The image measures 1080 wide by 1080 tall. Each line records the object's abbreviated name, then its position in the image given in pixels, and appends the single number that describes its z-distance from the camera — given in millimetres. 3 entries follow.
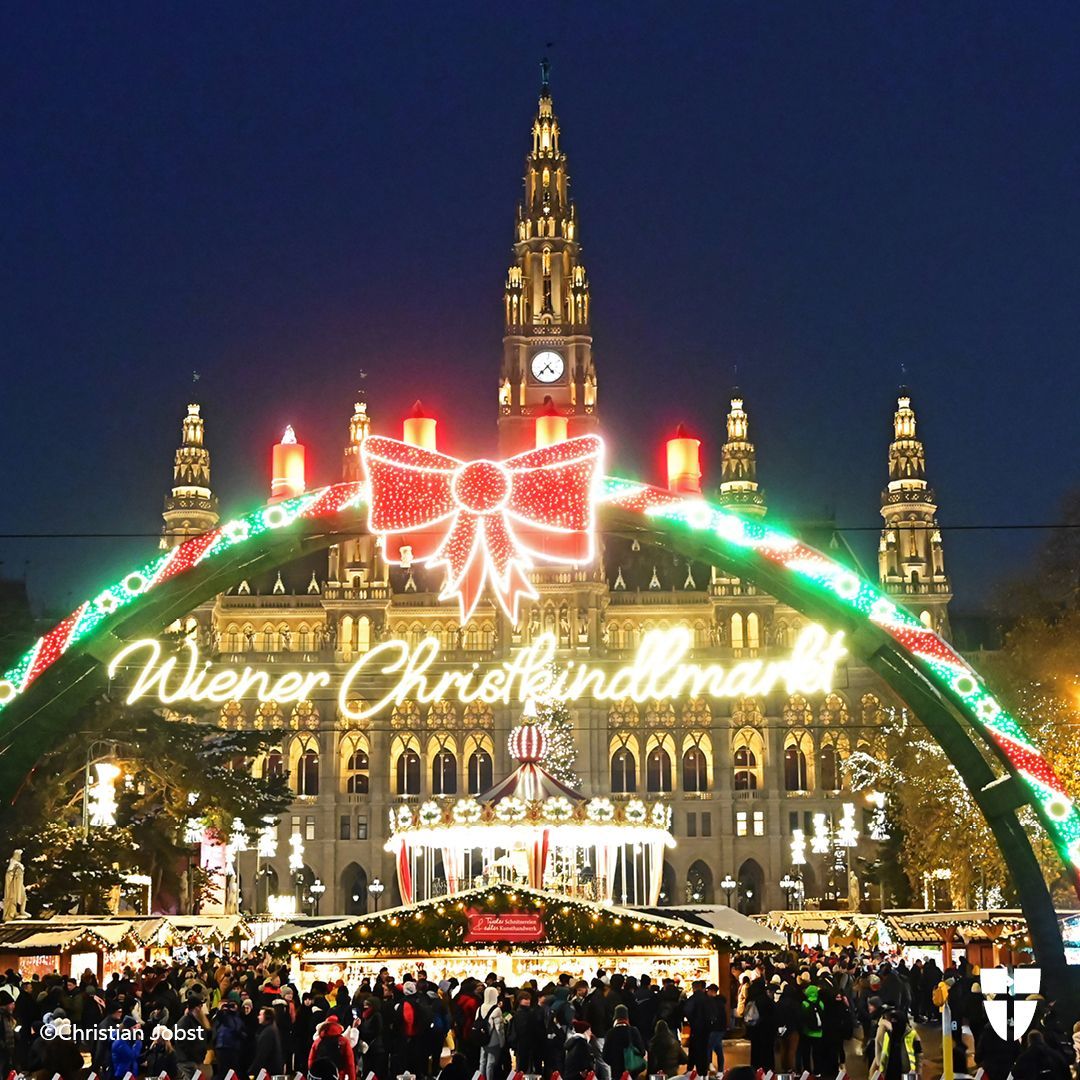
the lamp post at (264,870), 69469
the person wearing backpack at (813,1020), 18422
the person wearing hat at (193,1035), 14336
